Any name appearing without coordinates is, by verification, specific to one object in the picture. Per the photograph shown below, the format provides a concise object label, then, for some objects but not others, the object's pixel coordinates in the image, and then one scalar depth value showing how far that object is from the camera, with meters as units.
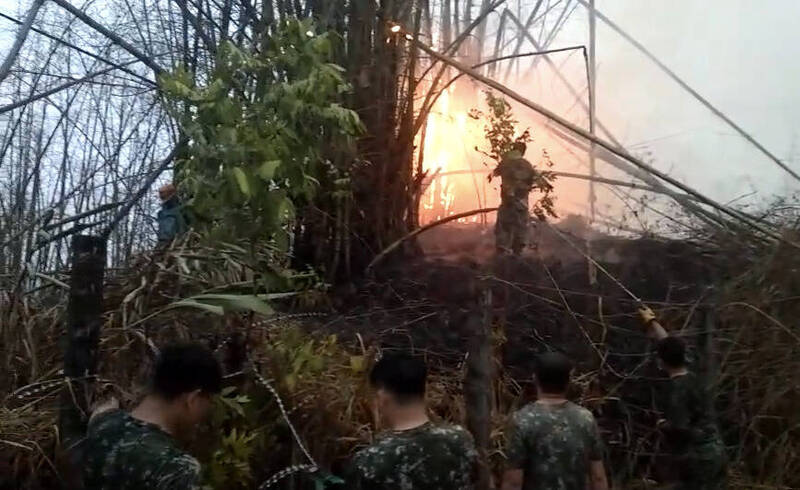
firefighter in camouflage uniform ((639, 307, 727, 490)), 4.92
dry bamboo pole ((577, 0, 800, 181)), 9.64
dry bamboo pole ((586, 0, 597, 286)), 9.89
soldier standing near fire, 6.37
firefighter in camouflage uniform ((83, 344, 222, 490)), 2.87
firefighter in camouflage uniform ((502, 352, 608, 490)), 3.92
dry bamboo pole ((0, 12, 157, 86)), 9.36
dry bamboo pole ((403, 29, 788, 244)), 7.56
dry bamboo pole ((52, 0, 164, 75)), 8.61
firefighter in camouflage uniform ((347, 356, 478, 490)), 3.18
